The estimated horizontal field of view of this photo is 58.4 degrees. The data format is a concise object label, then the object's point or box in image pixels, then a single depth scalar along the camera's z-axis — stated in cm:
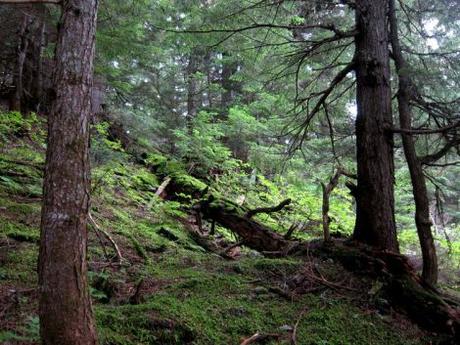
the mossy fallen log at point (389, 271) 462
